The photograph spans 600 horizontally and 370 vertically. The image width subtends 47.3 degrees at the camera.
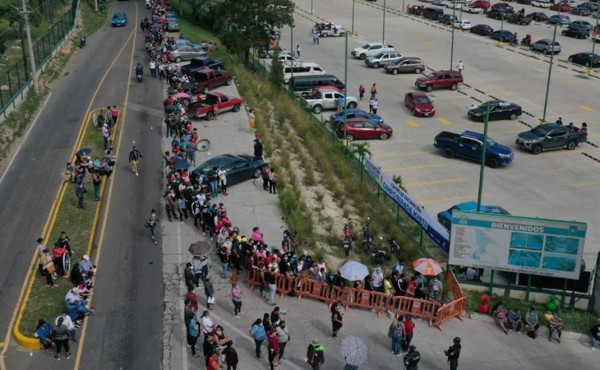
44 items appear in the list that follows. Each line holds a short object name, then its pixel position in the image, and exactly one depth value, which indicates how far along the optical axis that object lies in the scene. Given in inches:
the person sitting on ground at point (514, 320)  866.8
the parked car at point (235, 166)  1164.4
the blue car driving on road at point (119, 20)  2623.0
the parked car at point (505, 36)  2704.5
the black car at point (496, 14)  3198.8
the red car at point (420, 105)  1801.2
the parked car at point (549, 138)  1555.1
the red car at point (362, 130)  1606.8
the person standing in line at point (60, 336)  701.9
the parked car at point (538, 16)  3137.3
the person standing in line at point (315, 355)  705.0
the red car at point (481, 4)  3489.2
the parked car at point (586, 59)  2298.2
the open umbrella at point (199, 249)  832.4
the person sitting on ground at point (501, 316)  871.7
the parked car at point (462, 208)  1111.0
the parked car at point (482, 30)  2864.2
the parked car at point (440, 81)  2040.6
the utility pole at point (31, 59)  1573.6
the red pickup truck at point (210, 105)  1512.1
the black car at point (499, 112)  1761.8
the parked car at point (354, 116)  1632.0
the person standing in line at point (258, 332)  712.4
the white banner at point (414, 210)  1005.2
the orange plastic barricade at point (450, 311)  861.2
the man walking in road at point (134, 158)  1197.1
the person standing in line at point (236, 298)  790.5
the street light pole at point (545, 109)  1748.0
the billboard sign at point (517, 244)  906.1
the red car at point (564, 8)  3366.1
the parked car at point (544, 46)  2484.1
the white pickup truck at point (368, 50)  2404.0
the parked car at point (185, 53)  2073.1
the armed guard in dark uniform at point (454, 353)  727.1
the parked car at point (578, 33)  2787.9
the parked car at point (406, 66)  2245.3
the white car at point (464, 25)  2994.6
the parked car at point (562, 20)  3038.9
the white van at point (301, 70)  2057.1
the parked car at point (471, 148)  1462.8
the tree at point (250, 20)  2030.0
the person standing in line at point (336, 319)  778.8
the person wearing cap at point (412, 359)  701.3
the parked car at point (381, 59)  2326.5
